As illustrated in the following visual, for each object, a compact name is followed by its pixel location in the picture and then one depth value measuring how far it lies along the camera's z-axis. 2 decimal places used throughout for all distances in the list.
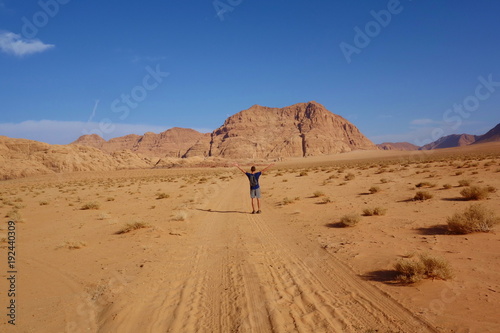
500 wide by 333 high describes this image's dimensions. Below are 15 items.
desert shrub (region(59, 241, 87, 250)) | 7.44
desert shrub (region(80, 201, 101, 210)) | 14.20
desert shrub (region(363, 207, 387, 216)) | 9.00
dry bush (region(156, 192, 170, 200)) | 17.36
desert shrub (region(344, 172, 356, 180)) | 20.95
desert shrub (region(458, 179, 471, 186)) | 13.06
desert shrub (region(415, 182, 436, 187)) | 14.08
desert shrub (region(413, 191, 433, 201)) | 10.85
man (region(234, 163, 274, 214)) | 11.03
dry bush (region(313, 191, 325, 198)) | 14.02
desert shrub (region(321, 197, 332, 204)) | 12.29
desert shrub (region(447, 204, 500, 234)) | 6.27
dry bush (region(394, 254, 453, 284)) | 4.18
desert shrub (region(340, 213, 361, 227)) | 8.02
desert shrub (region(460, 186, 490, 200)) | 9.80
